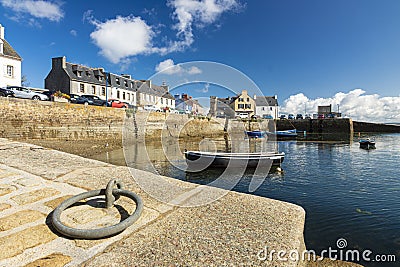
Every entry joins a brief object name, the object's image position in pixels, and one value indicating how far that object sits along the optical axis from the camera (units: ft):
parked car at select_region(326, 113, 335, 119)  222.83
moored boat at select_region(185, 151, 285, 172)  46.42
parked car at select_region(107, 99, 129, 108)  97.82
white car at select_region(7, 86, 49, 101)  65.05
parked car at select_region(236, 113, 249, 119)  189.78
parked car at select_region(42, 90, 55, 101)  91.32
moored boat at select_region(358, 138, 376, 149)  87.71
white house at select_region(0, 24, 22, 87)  95.14
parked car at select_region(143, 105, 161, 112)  118.74
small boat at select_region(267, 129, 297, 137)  154.71
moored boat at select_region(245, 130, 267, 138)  140.77
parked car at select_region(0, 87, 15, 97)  63.16
